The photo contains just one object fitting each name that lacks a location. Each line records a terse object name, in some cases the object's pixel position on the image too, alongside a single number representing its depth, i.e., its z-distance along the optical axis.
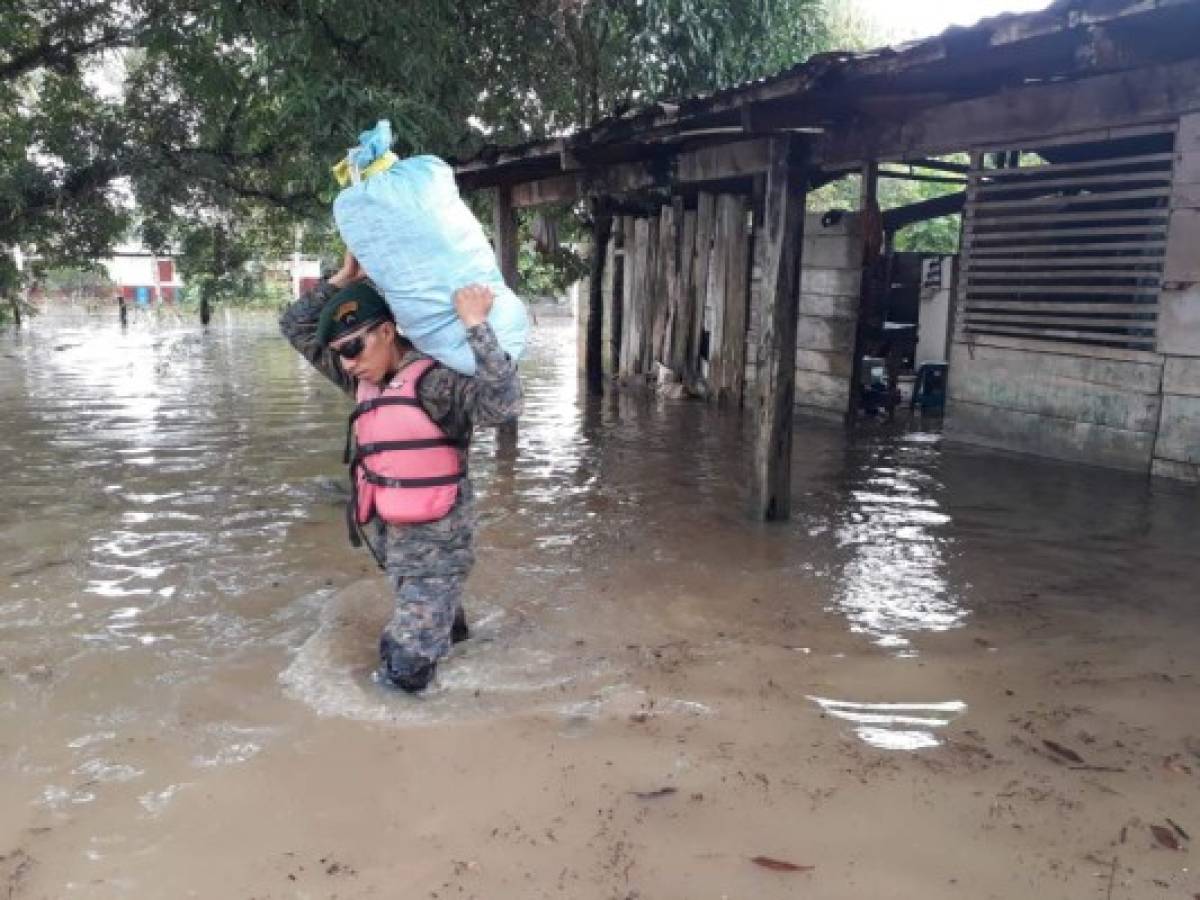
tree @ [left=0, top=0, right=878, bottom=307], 7.67
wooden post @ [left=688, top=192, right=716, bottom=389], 12.41
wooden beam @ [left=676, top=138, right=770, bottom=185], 6.48
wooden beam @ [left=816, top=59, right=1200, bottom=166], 5.64
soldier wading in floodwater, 3.46
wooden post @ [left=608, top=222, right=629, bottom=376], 14.63
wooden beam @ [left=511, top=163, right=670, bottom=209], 8.37
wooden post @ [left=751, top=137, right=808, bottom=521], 6.06
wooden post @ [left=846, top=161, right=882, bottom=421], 10.08
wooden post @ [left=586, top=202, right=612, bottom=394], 12.86
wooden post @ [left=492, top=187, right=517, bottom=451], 9.69
